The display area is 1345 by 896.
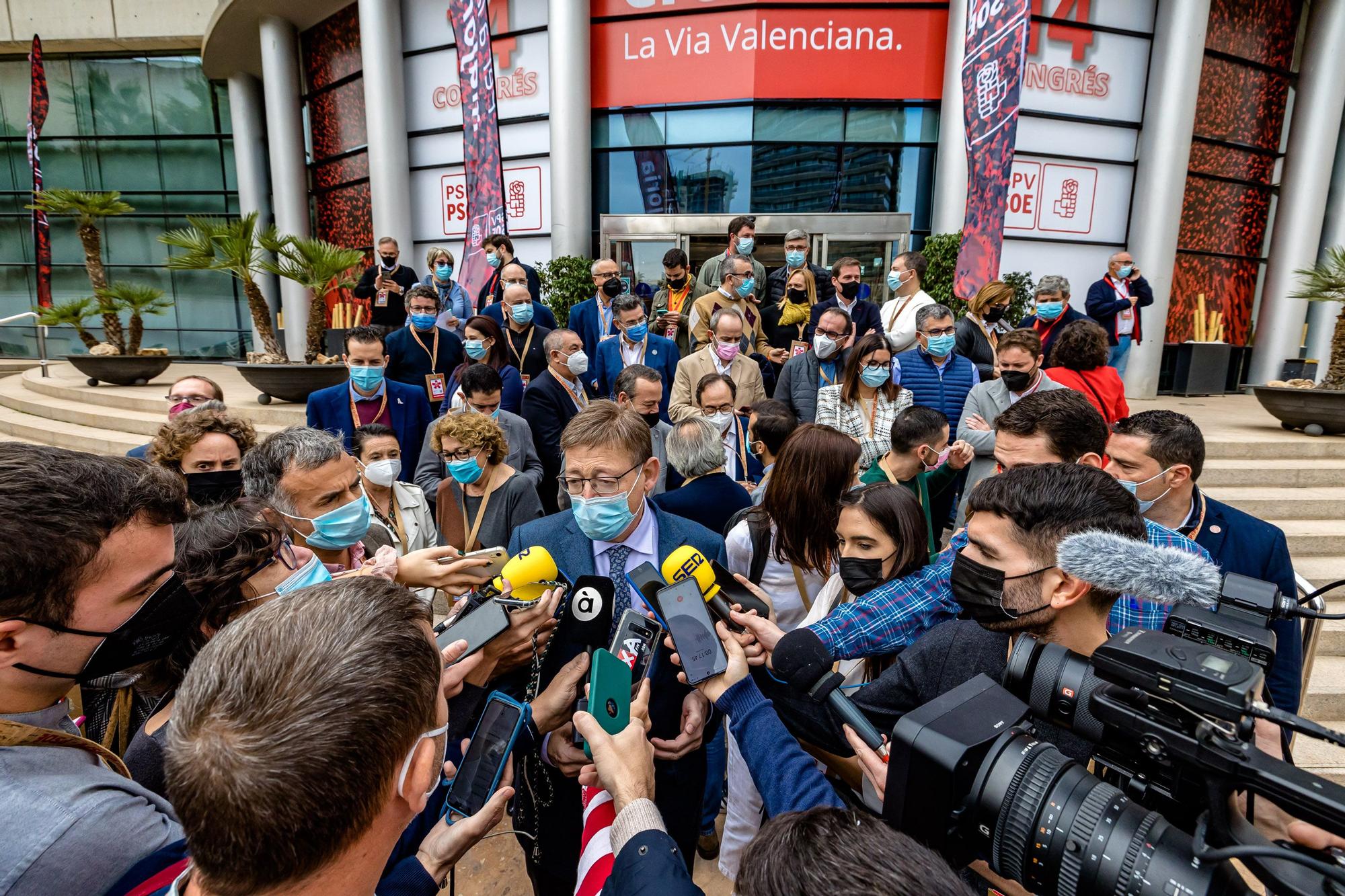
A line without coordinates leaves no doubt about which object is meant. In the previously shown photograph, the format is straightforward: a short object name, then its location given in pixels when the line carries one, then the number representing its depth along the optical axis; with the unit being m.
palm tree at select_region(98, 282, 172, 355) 9.54
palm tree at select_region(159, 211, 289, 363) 7.80
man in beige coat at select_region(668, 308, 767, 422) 4.91
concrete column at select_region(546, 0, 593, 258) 9.88
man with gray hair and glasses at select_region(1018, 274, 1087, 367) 5.96
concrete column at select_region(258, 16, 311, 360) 12.62
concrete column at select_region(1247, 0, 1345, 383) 10.05
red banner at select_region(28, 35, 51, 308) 12.55
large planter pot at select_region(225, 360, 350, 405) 7.53
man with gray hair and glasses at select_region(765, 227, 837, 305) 6.41
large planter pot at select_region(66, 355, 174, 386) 9.78
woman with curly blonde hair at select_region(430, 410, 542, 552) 3.33
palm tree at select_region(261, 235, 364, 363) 7.63
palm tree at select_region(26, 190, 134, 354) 10.45
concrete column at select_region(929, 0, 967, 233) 9.33
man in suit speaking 1.90
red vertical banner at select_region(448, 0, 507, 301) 8.48
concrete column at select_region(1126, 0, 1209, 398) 9.15
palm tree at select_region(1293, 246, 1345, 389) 6.65
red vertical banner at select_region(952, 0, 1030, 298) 7.89
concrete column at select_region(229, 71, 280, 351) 14.25
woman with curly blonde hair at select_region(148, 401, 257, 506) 2.65
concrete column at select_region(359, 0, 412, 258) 11.02
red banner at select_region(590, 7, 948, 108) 9.60
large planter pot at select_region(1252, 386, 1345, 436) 6.49
